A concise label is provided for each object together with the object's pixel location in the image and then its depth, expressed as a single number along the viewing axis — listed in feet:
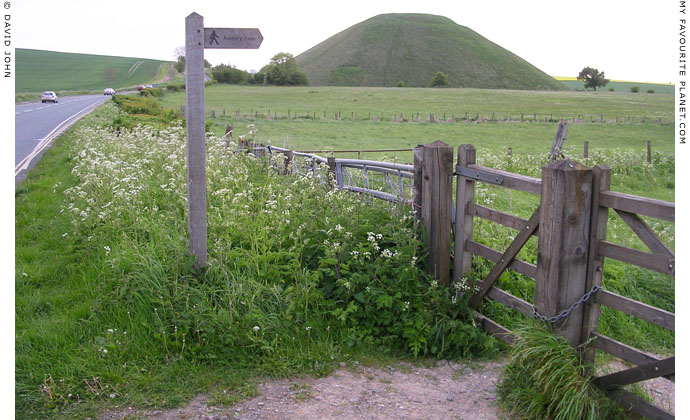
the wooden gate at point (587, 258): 12.28
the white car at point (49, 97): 187.96
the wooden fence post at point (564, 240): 13.42
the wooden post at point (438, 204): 18.13
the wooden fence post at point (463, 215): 17.88
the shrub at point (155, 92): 190.25
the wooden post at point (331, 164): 29.00
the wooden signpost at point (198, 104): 17.48
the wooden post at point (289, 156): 33.71
